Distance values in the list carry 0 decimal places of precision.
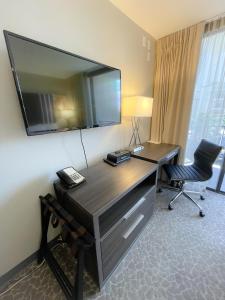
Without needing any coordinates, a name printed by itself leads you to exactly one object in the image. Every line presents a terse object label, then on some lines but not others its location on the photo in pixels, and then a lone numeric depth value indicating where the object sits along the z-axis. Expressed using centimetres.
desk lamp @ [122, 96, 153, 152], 171
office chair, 172
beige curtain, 191
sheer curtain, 179
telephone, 111
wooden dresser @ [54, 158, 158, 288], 94
